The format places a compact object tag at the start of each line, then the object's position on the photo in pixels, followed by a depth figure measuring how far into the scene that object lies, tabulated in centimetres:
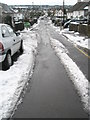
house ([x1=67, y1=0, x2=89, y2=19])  4051
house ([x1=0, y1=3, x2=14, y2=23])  4501
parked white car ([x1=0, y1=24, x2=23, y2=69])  490
